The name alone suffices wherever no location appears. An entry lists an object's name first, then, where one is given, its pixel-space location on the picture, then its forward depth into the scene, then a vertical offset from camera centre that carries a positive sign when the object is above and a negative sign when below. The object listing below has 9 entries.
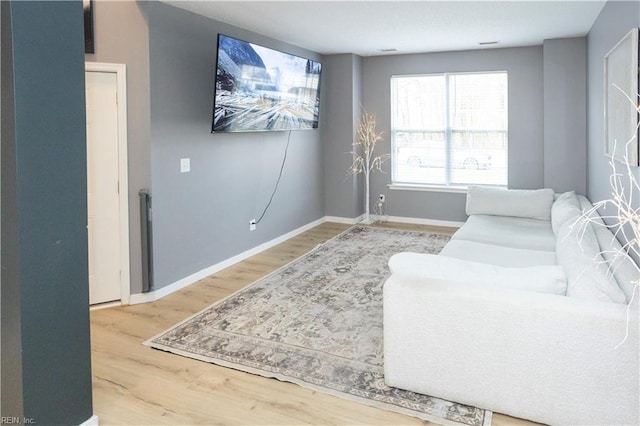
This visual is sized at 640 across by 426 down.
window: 6.55 +0.81
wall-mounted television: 4.29 +1.02
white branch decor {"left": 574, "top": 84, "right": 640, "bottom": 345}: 2.61 -0.29
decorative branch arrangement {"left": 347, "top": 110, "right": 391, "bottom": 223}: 7.11 +0.53
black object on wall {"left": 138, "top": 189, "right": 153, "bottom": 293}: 3.96 -0.40
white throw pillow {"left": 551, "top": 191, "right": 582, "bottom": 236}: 4.12 -0.22
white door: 3.76 +0.02
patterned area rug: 2.57 -1.01
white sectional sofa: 2.07 -0.70
